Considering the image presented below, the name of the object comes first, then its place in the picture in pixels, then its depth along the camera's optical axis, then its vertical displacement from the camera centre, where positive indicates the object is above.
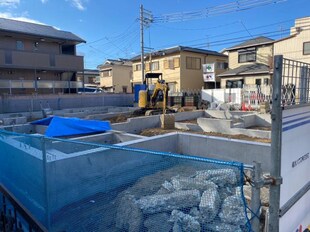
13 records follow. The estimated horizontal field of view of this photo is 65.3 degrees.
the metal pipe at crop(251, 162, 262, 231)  1.71 -0.74
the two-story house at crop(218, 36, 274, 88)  22.17 +3.15
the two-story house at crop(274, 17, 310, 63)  20.30 +4.44
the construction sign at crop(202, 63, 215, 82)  26.05 +2.48
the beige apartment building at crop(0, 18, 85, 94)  18.64 +3.10
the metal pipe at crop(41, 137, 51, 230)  2.84 -1.03
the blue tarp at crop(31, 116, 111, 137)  7.41 -0.98
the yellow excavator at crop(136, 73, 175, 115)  13.57 -0.29
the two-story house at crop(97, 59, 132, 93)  35.97 +3.06
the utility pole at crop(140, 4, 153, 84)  23.50 +7.55
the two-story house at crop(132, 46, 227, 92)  26.44 +3.50
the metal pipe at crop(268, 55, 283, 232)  1.80 -0.40
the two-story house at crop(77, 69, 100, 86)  44.88 +3.69
